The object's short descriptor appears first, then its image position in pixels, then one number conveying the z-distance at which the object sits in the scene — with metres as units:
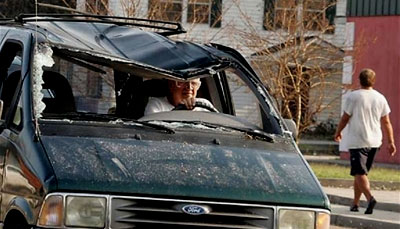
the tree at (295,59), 26.19
